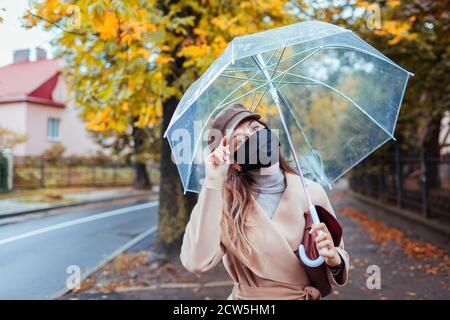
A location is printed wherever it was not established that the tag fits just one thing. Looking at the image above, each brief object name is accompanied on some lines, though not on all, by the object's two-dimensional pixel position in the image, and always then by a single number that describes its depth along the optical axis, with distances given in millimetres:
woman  1892
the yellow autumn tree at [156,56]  5312
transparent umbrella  2135
